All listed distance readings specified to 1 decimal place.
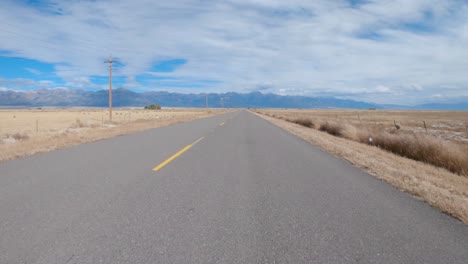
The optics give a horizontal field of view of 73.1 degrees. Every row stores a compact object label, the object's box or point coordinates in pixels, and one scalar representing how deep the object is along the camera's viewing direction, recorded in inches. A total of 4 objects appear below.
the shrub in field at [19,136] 674.2
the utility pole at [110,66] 1304.1
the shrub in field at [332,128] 882.1
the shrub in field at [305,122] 1246.4
